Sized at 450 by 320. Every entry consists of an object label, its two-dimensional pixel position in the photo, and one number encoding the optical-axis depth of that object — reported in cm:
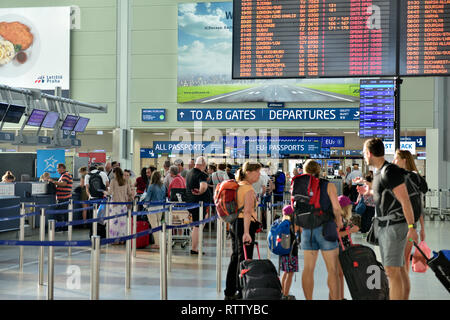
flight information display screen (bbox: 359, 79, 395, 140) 1012
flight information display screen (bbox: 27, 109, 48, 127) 1625
